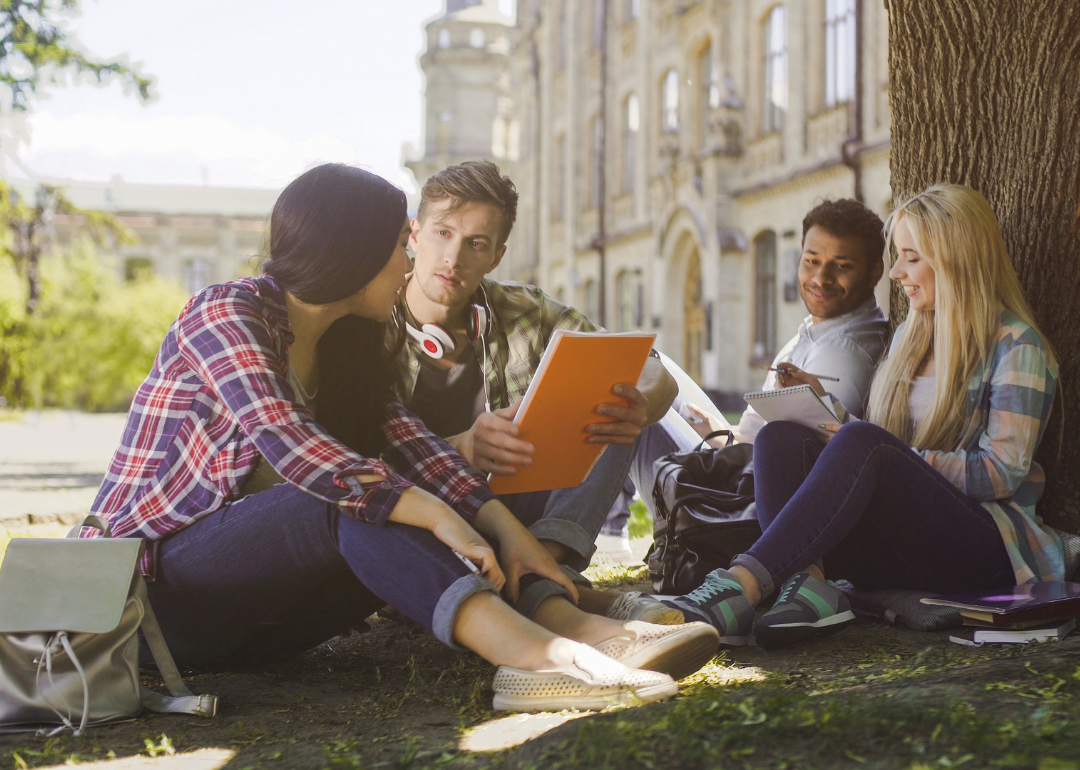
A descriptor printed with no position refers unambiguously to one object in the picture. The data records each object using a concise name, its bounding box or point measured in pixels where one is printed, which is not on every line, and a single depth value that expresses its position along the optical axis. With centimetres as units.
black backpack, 367
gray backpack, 228
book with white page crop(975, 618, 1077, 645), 295
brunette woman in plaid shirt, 239
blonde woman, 311
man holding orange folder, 352
